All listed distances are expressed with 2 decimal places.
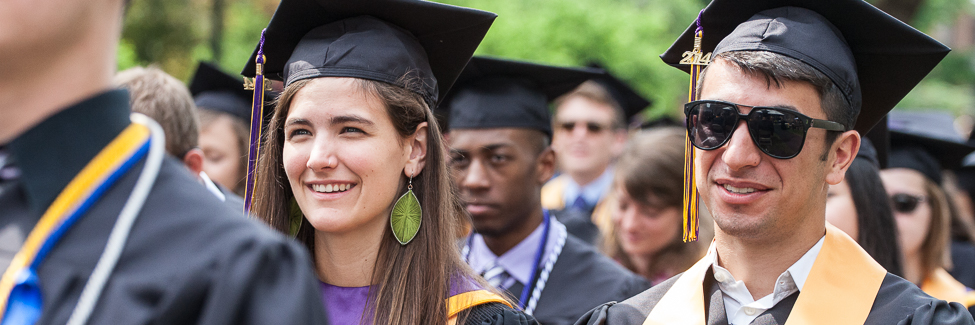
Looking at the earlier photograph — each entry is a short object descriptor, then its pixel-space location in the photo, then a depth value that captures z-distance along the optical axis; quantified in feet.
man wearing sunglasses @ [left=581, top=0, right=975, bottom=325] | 7.13
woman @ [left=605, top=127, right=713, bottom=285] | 14.98
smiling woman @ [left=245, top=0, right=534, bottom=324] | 8.09
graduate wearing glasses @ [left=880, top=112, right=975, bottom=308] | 14.71
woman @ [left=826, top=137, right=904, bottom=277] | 10.89
